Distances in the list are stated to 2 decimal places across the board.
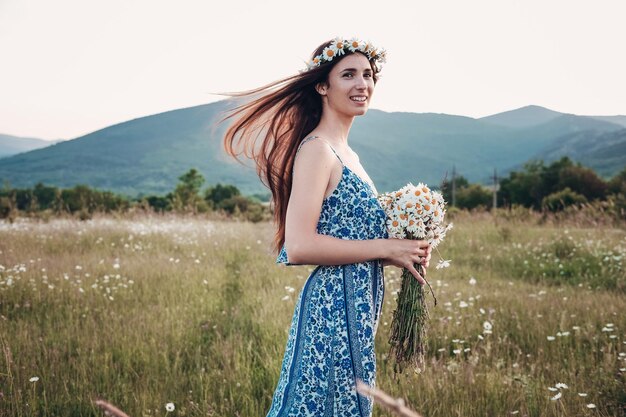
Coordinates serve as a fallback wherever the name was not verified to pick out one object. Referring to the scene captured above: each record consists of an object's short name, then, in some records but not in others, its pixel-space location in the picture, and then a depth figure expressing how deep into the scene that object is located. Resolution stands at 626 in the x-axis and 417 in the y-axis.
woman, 2.36
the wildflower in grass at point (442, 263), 2.66
